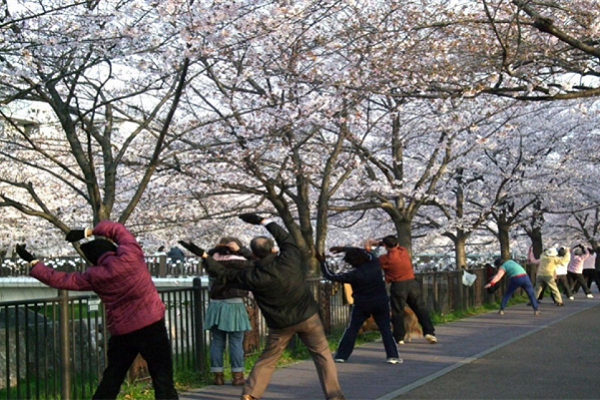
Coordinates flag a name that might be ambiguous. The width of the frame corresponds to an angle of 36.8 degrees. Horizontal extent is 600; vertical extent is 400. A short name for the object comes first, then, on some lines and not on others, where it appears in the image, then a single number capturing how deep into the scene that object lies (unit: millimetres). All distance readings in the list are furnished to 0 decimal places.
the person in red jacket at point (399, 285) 13117
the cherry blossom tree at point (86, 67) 10930
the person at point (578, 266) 24969
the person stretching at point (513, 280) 19375
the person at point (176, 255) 35250
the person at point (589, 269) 28489
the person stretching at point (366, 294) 10930
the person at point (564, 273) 23516
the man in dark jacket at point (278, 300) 7594
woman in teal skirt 9703
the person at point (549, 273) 22031
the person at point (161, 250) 37638
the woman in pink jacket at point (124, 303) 6922
